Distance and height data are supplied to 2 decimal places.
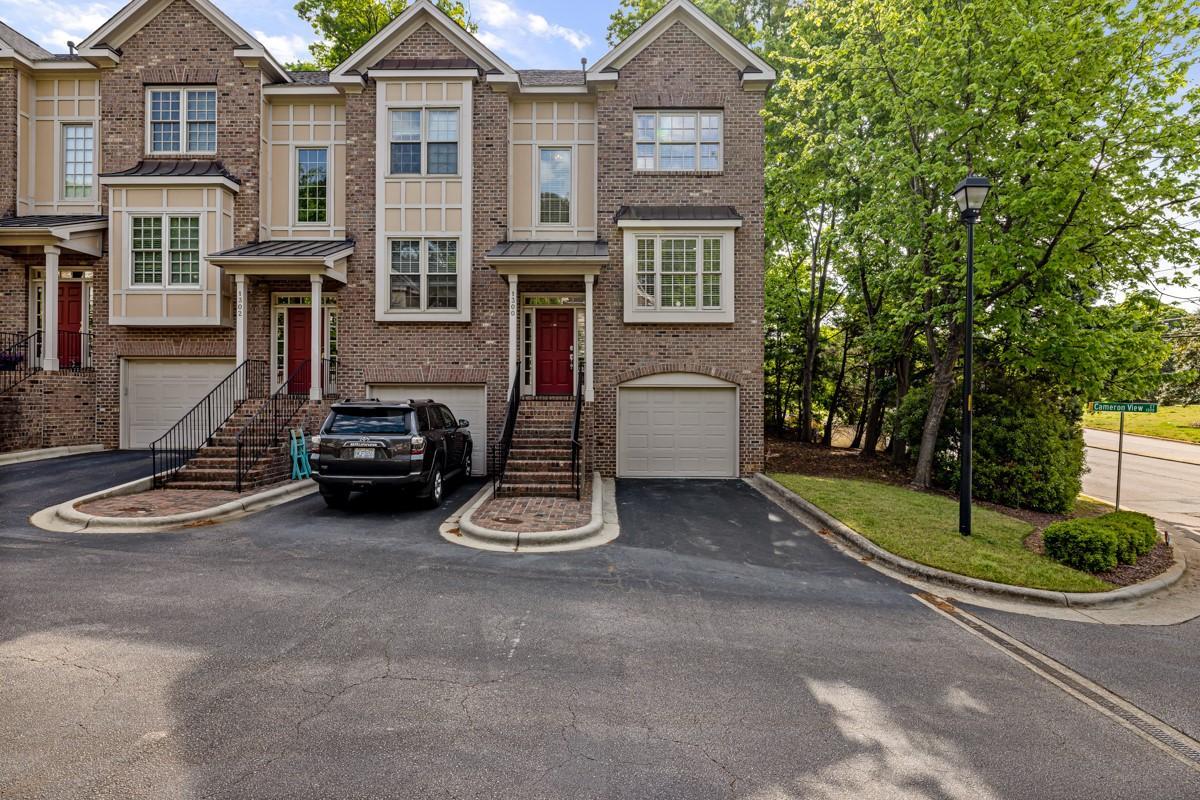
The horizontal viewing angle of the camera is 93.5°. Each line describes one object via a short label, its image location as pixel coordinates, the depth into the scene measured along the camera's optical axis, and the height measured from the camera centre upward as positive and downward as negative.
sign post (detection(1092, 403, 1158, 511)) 10.05 -0.11
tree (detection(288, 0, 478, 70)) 23.02 +15.52
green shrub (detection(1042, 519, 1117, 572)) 7.55 -1.97
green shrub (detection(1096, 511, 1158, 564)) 7.80 -1.88
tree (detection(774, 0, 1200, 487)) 10.90 +5.08
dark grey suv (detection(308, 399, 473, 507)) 9.23 -0.89
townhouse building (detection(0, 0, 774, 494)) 14.13 +4.13
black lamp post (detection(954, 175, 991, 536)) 8.38 +1.19
